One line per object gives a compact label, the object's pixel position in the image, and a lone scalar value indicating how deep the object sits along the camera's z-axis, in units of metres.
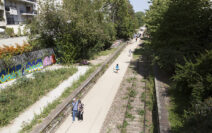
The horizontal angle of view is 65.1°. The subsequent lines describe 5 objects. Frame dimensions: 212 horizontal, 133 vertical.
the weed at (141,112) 9.54
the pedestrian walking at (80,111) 8.74
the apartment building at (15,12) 33.50
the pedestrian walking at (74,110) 8.73
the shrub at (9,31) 29.89
